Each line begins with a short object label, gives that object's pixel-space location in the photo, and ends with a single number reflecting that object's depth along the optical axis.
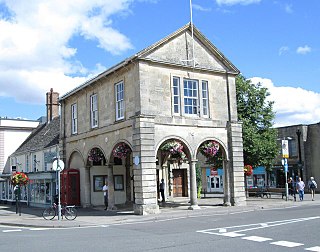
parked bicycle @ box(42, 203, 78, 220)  21.27
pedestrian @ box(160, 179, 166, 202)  28.14
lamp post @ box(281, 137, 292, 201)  30.41
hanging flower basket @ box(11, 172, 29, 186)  26.34
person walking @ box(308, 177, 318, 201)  29.74
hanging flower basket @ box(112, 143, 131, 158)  24.61
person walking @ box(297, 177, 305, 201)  29.50
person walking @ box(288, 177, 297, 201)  39.53
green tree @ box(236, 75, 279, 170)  33.00
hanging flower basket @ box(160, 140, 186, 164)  24.16
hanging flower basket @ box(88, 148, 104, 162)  27.38
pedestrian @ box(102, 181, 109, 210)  25.56
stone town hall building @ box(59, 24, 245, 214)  22.28
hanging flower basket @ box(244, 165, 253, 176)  31.61
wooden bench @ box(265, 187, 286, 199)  38.21
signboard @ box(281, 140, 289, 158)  30.46
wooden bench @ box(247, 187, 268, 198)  34.79
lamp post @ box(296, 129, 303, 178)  42.74
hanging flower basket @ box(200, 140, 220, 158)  24.95
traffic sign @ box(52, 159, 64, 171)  21.31
